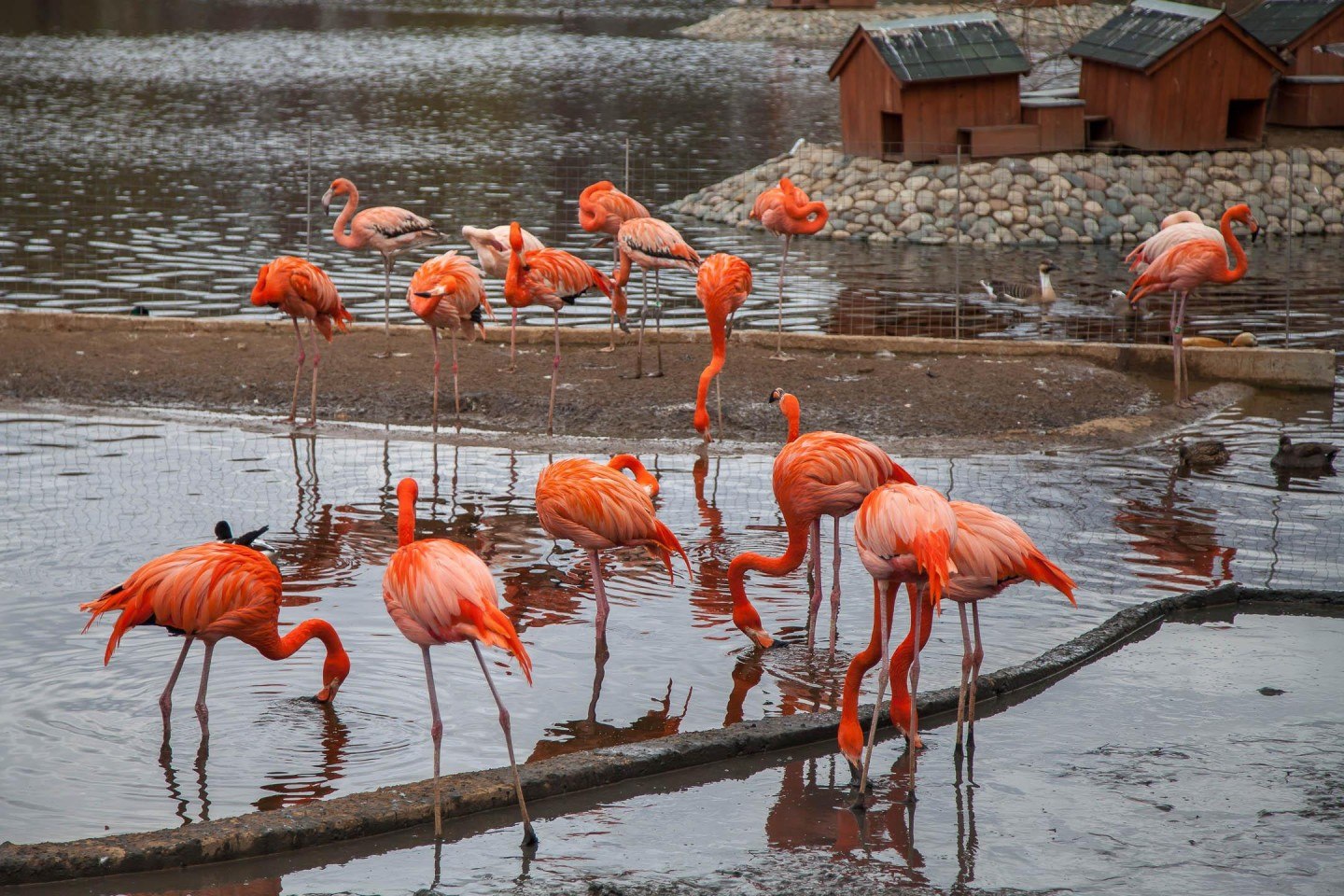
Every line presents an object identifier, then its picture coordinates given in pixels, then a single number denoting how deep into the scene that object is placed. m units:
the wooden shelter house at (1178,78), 23.14
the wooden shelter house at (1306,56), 25.48
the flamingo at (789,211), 14.85
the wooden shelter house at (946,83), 22.77
